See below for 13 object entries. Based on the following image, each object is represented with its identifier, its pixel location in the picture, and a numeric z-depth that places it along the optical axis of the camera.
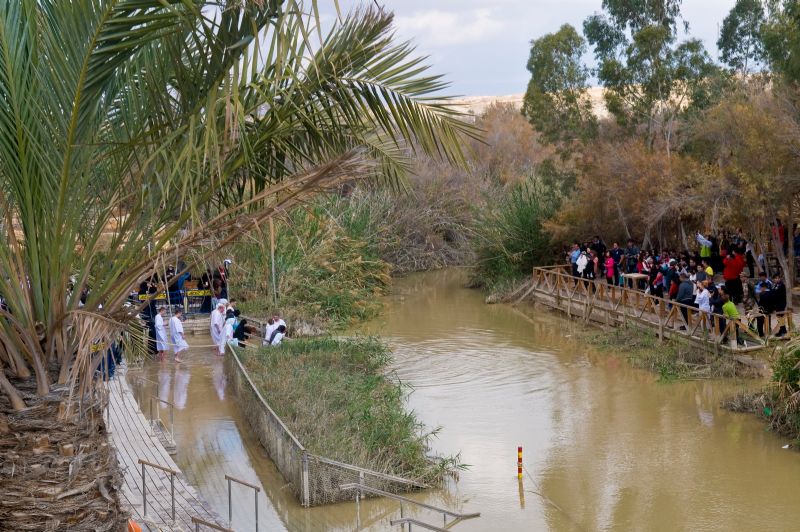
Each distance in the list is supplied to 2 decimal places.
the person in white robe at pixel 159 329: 22.12
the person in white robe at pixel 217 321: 23.66
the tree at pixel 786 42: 24.69
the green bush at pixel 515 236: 36.36
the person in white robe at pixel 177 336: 22.14
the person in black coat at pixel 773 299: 20.36
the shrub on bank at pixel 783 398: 15.30
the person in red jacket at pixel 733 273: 23.61
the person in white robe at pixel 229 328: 22.75
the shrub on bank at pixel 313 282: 28.92
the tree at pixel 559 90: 37.34
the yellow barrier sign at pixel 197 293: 27.75
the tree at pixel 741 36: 41.39
